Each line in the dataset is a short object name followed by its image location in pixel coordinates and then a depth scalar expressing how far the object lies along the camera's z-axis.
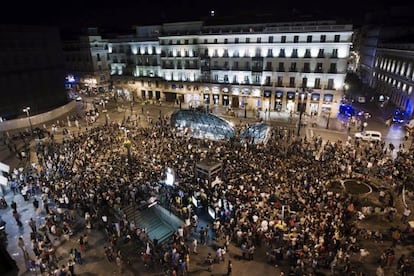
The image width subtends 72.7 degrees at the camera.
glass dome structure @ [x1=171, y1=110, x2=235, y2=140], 36.34
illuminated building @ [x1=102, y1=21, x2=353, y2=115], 46.78
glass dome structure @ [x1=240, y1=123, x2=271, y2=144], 33.97
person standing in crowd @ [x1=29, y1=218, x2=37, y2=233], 19.02
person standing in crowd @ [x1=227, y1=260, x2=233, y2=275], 16.06
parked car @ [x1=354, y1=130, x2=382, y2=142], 36.09
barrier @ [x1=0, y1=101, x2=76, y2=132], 44.09
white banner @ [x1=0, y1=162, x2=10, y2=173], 21.27
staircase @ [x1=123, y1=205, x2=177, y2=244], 20.50
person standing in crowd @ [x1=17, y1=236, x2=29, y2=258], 17.21
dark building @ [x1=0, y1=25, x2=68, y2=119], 50.22
